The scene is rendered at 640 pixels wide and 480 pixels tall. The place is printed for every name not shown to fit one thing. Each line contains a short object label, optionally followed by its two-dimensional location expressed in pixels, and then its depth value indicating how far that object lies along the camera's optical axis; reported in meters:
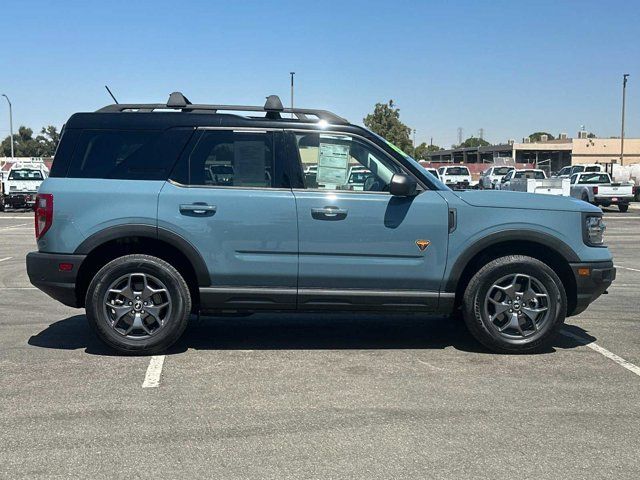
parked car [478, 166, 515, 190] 40.84
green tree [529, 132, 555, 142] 140.50
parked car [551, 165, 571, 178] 38.28
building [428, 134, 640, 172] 73.38
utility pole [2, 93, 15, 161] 52.62
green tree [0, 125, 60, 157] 104.94
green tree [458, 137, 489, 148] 153.12
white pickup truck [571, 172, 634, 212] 29.06
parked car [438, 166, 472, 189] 39.00
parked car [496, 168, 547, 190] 30.84
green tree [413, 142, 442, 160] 111.79
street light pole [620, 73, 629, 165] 48.82
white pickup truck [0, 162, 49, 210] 28.16
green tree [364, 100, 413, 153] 62.39
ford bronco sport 5.53
